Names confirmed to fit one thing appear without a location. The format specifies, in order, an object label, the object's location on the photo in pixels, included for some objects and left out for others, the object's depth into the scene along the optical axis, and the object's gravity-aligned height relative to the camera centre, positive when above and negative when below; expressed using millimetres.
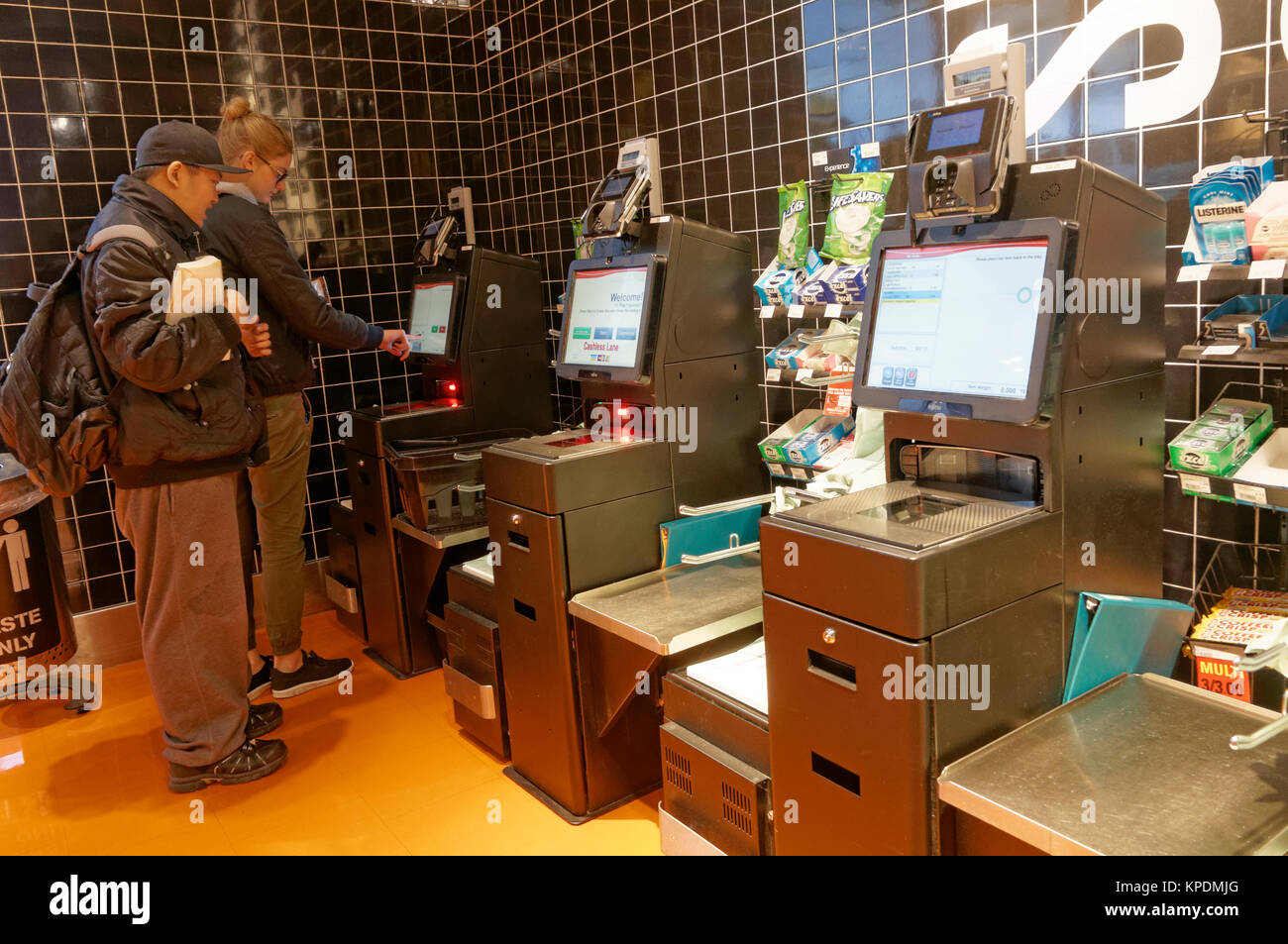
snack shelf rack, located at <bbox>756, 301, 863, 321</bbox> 2570 -33
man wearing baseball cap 2756 -296
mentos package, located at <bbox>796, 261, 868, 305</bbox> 2602 +34
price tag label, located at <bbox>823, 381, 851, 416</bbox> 2643 -285
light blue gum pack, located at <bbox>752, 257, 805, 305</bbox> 2834 +52
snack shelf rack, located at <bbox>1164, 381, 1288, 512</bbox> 1780 -413
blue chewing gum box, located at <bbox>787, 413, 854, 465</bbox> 2799 -404
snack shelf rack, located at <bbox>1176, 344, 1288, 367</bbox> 1764 -165
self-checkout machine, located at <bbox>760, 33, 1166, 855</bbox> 1657 -416
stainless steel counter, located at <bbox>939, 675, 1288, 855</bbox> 1415 -807
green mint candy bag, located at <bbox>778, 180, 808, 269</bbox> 2961 +215
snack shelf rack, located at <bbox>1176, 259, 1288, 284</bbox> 1704 -7
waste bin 3768 -876
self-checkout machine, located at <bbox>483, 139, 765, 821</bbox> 2768 -455
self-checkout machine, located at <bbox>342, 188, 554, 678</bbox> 3752 -430
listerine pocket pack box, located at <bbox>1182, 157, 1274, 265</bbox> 1823 +117
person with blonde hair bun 3520 -33
